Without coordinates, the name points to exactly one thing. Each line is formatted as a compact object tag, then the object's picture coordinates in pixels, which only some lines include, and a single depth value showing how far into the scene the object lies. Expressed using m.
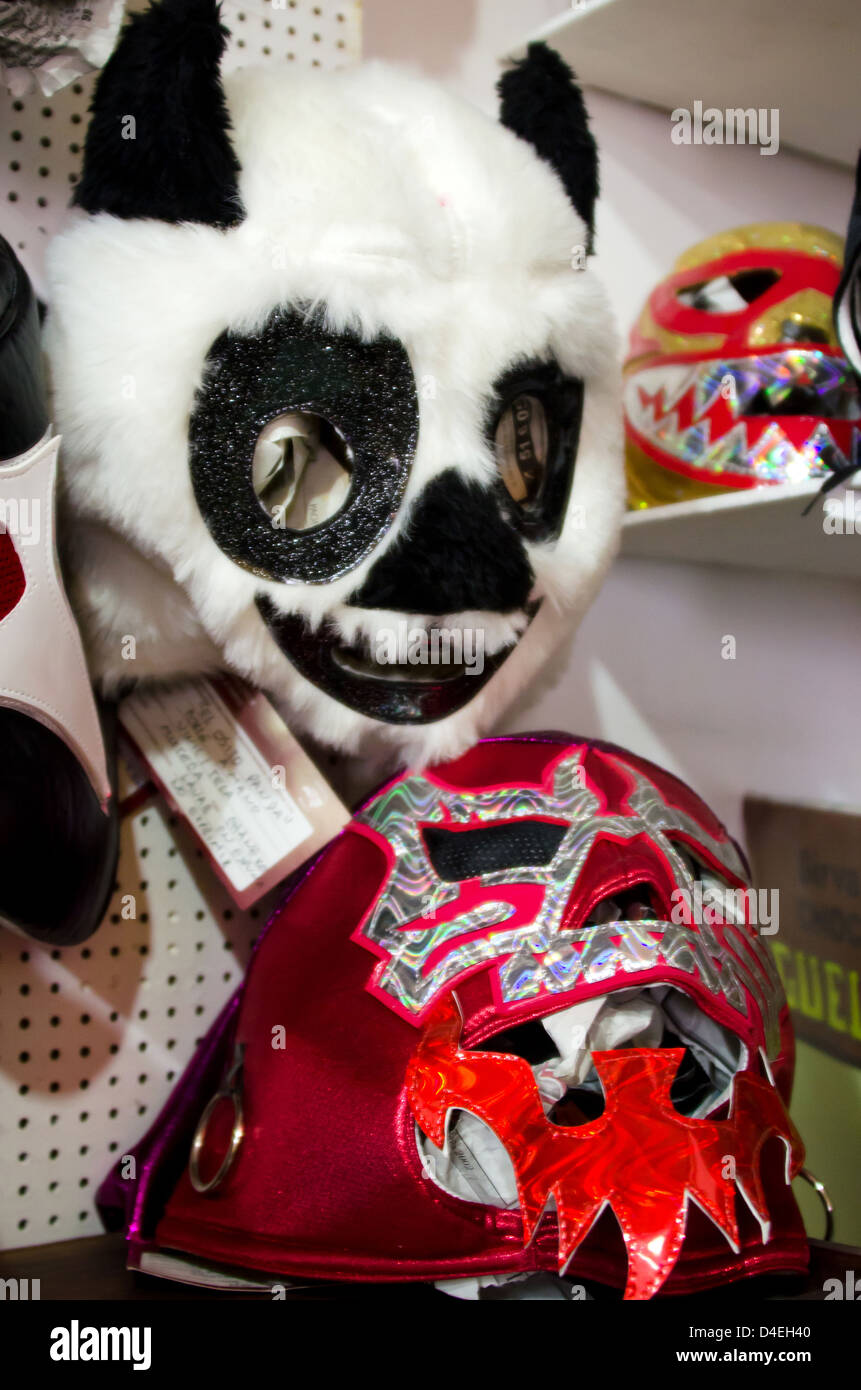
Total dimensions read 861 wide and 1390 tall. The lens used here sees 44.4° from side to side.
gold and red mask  0.91
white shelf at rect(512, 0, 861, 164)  0.99
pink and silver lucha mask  0.57
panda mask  0.65
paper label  0.80
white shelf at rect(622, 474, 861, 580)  0.86
